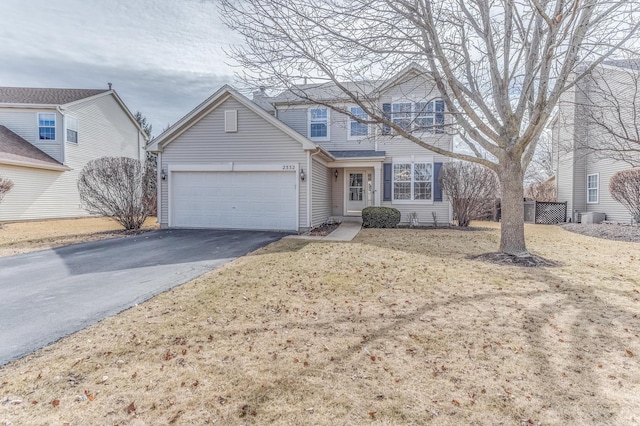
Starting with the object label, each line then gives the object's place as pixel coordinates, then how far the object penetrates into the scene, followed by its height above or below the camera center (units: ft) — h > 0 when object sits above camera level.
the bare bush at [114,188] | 39.52 +1.88
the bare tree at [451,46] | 21.44 +10.77
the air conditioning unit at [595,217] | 51.75 -2.35
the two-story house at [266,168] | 40.73 +4.57
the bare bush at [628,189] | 40.34 +1.61
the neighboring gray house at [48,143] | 51.49 +10.84
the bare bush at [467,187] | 45.03 +2.07
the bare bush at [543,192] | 67.55 +2.13
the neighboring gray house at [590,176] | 47.50 +4.25
